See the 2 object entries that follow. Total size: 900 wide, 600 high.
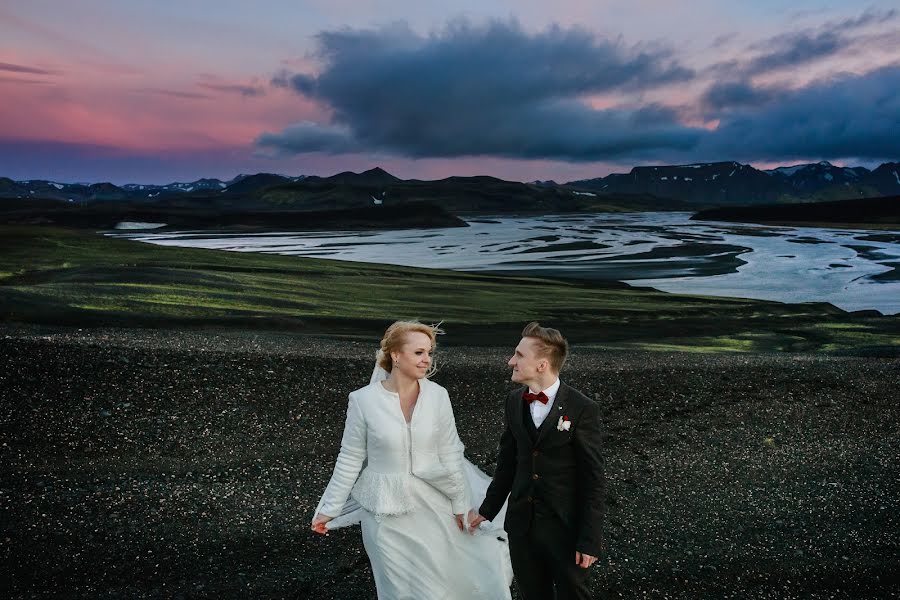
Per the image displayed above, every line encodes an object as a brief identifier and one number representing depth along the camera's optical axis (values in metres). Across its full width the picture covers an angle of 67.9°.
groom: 5.60
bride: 6.04
